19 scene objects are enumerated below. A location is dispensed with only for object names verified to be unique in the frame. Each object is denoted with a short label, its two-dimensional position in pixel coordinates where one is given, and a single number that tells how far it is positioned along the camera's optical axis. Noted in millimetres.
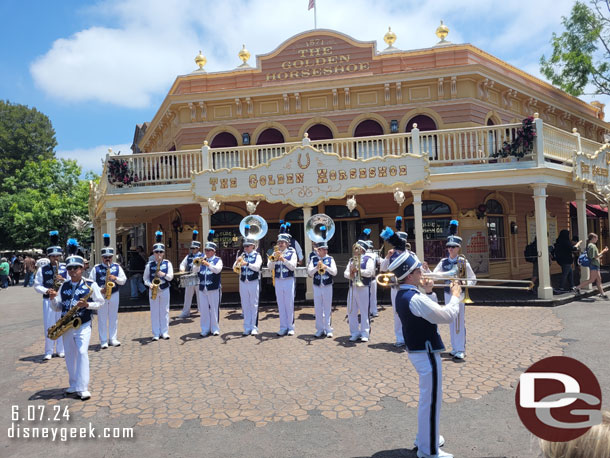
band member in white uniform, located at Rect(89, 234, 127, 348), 8914
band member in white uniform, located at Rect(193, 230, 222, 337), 9617
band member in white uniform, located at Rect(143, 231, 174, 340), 9367
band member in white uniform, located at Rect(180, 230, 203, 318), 11672
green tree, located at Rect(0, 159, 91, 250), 30141
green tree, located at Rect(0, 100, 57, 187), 42562
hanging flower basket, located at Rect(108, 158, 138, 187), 13969
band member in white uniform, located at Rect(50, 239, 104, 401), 5966
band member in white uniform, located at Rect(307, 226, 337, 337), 9117
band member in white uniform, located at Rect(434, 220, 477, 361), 7188
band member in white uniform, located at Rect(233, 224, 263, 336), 9617
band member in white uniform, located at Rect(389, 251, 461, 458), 3996
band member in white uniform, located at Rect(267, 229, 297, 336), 9516
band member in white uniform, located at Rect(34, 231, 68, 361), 8149
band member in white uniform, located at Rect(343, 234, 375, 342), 8711
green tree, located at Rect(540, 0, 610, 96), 22016
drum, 10487
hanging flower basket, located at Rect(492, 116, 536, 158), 12234
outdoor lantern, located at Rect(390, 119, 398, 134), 16094
